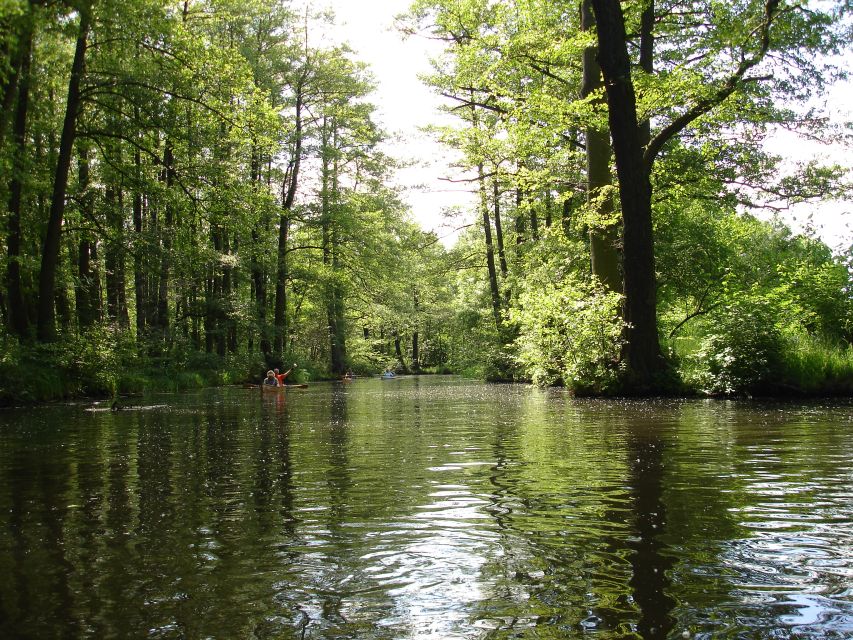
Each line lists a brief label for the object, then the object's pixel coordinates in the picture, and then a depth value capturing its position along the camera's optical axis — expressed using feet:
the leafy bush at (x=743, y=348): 40.93
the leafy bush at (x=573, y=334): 50.21
